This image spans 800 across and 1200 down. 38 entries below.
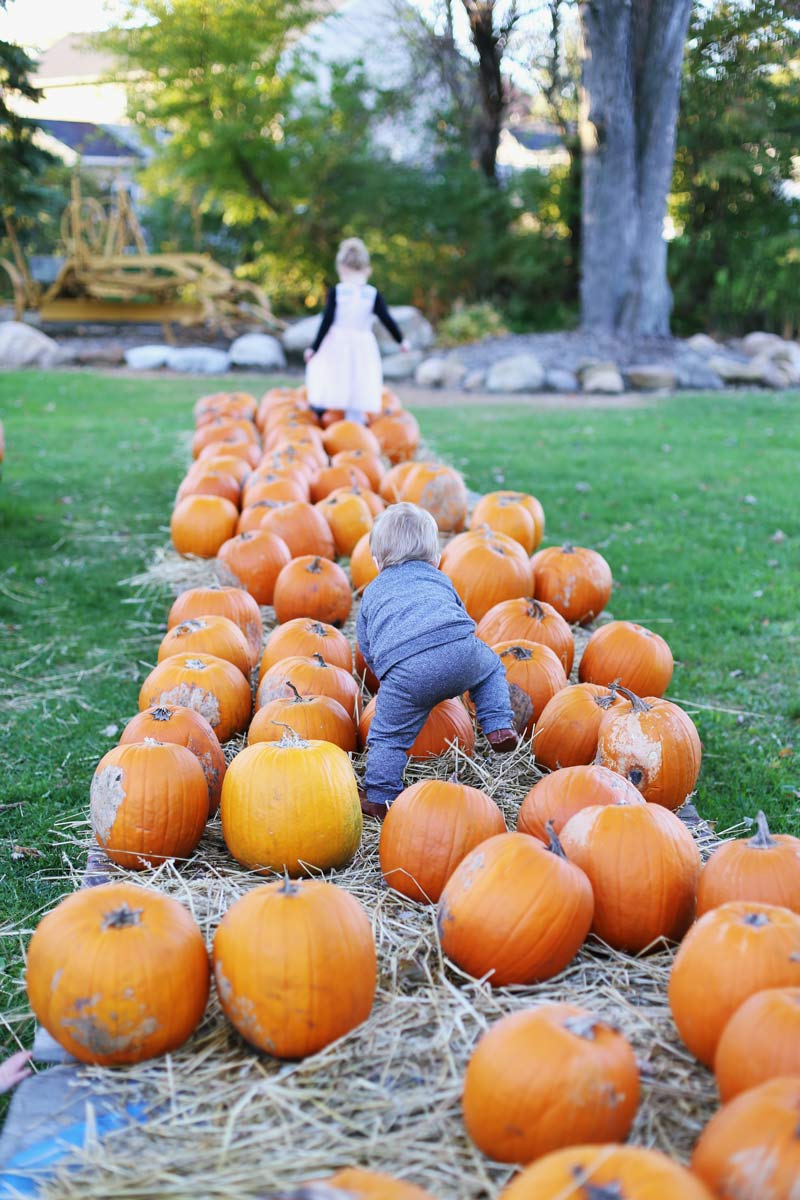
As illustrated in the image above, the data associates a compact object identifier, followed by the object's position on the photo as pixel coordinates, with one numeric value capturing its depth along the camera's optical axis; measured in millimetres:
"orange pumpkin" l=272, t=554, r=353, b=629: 4855
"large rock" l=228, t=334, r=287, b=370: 17766
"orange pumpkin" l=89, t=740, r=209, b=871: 2959
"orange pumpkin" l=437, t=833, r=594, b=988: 2373
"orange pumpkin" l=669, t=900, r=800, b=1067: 2057
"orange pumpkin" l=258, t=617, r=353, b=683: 4051
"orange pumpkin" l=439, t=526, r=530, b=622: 4688
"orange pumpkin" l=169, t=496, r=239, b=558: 6137
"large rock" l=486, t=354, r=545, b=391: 15906
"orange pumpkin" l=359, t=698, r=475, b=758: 3551
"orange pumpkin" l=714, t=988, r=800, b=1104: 1832
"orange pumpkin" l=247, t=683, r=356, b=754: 3389
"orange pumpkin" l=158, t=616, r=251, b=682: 4098
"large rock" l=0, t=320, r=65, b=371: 17516
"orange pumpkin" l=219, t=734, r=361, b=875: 2887
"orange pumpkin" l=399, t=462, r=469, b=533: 6199
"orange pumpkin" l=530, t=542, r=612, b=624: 4918
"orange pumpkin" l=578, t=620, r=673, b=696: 4082
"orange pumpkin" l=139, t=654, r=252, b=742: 3707
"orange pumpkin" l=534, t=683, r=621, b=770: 3486
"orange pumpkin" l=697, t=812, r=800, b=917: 2398
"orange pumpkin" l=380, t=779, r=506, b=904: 2777
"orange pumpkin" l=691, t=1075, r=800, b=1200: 1562
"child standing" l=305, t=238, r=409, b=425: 9055
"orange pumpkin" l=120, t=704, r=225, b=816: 3271
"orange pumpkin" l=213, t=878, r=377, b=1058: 2180
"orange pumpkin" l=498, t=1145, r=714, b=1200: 1509
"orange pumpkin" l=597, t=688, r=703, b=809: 3248
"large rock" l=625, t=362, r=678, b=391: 15742
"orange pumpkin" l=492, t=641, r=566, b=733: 3787
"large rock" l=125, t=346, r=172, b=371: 18031
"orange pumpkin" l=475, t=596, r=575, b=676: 4180
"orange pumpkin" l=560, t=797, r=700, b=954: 2570
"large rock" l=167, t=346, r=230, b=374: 17750
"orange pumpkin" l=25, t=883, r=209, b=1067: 2176
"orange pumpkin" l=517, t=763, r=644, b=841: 2881
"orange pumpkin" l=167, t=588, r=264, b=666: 4566
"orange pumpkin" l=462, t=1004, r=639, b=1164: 1820
